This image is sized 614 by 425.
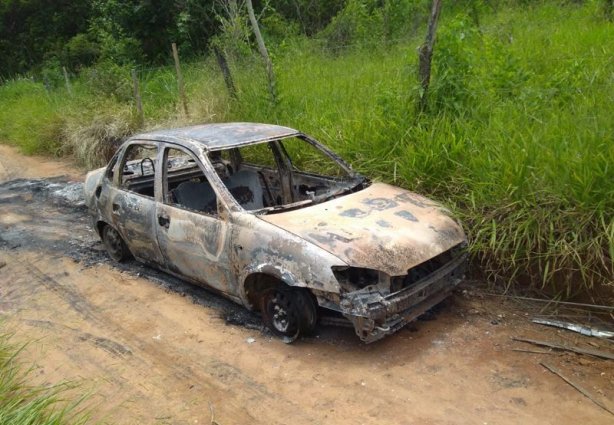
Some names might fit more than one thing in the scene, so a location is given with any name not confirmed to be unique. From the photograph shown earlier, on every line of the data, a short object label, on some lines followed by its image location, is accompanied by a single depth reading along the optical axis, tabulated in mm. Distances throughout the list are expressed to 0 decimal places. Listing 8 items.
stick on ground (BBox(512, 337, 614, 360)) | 3861
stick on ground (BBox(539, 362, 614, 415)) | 3367
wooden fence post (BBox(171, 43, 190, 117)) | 9938
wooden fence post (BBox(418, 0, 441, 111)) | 5836
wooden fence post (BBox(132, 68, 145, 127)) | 10977
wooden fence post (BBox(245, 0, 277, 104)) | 8172
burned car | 3906
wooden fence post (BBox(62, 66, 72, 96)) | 14408
